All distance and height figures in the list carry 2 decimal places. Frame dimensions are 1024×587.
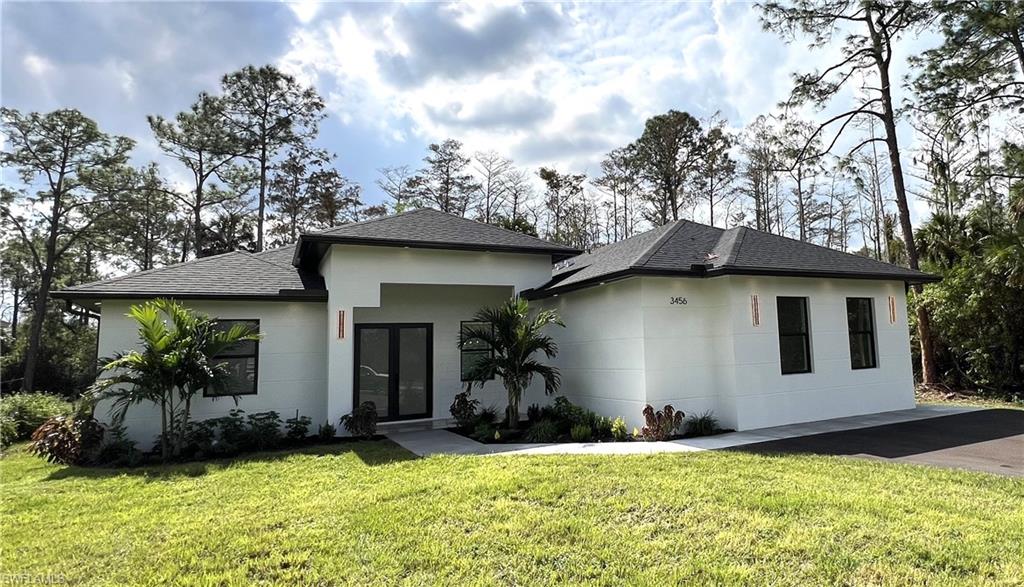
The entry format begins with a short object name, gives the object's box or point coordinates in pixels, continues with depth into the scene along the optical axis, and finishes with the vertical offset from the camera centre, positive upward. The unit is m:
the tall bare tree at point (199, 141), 25.39 +10.33
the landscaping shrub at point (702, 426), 8.64 -1.43
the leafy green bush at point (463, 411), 10.62 -1.35
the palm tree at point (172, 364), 8.05 -0.21
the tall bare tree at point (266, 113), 25.77 +12.12
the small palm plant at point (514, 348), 9.50 -0.06
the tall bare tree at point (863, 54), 14.59 +8.48
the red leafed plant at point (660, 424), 8.30 -1.31
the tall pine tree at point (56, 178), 23.17 +8.09
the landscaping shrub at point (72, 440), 8.05 -1.39
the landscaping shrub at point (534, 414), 10.35 -1.44
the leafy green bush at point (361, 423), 9.53 -1.40
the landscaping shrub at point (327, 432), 9.35 -1.54
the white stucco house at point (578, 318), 9.01 +0.50
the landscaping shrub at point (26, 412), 11.59 -1.36
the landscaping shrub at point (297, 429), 9.35 -1.47
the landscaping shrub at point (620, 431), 8.51 -1.47
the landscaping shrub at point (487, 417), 10.46 -1.50
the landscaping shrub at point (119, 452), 7.80 -1.57
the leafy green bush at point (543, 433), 8.70 -1.51
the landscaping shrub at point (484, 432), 9.02 -1.57
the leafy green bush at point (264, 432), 8.77 -1.42
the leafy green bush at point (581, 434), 8.59 -1.51
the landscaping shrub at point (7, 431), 11.02 -1.68
